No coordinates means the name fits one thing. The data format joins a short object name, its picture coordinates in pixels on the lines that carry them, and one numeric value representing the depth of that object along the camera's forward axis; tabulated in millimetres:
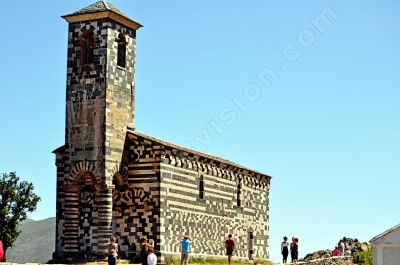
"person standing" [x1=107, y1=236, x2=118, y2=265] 32812
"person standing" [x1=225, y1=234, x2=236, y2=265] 41156
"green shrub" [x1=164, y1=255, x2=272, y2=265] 43312
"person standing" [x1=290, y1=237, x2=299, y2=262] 48438
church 43344
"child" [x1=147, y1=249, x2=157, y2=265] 30797
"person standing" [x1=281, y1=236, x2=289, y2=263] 48003
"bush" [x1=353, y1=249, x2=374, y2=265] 49938
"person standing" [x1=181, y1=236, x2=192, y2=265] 39406
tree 58281
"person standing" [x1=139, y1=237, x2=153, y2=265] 31688
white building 33531
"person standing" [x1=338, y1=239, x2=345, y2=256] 54562
